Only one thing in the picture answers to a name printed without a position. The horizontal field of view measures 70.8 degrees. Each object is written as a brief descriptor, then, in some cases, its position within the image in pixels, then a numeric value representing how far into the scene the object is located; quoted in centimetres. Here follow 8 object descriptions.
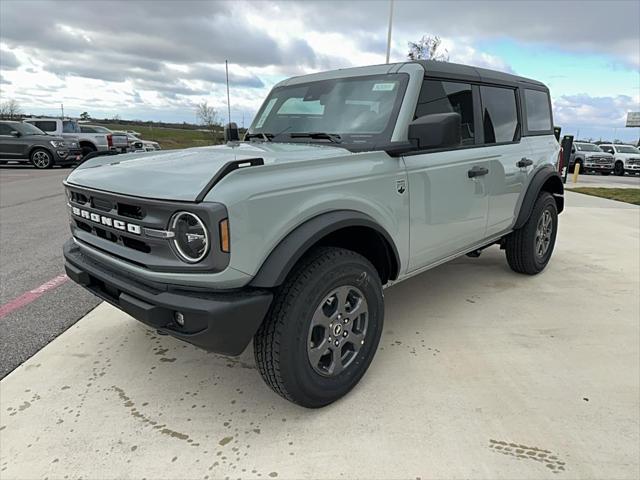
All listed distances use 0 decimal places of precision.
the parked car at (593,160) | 2314
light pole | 1521
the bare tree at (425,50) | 1608
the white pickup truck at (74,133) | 1776
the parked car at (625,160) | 2319
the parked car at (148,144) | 2249
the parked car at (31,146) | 1562
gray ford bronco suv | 195
